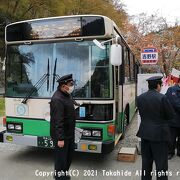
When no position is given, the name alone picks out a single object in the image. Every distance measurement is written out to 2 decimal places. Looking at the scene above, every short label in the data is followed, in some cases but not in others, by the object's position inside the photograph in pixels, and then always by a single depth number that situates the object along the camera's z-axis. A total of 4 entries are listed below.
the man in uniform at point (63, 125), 5.09
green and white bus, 6.50
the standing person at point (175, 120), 7.14
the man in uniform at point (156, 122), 4.98
